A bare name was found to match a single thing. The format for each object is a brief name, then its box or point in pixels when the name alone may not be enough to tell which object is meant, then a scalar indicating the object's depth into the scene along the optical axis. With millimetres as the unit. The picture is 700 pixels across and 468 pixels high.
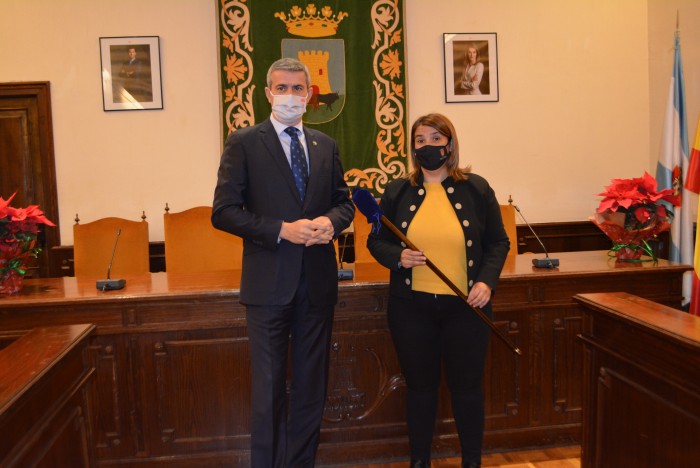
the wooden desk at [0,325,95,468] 1167
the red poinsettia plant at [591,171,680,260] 2877
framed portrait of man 4605
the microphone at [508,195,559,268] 2816
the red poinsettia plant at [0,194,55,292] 2574
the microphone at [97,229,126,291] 2578
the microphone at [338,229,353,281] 2658
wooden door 4609
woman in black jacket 2086
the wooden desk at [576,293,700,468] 1368
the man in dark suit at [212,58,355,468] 1949
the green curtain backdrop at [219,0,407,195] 4668
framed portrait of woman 4859
